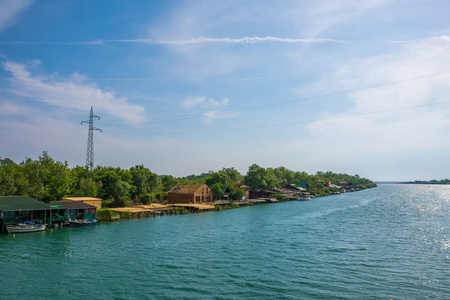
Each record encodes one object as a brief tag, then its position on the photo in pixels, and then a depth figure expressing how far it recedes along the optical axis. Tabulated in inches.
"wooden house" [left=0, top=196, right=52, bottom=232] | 2131.9
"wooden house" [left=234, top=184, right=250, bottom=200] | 5622.5
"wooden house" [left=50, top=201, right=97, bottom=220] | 2554.1
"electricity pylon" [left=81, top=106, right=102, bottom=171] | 3494.1
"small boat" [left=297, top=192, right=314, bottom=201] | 6393.7
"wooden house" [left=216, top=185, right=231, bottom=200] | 4895.4
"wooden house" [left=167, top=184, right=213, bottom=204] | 4168.3
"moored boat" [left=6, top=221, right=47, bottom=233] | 2066.9
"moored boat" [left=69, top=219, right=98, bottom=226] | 2461.9
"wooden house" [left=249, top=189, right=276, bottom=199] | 6030.5
